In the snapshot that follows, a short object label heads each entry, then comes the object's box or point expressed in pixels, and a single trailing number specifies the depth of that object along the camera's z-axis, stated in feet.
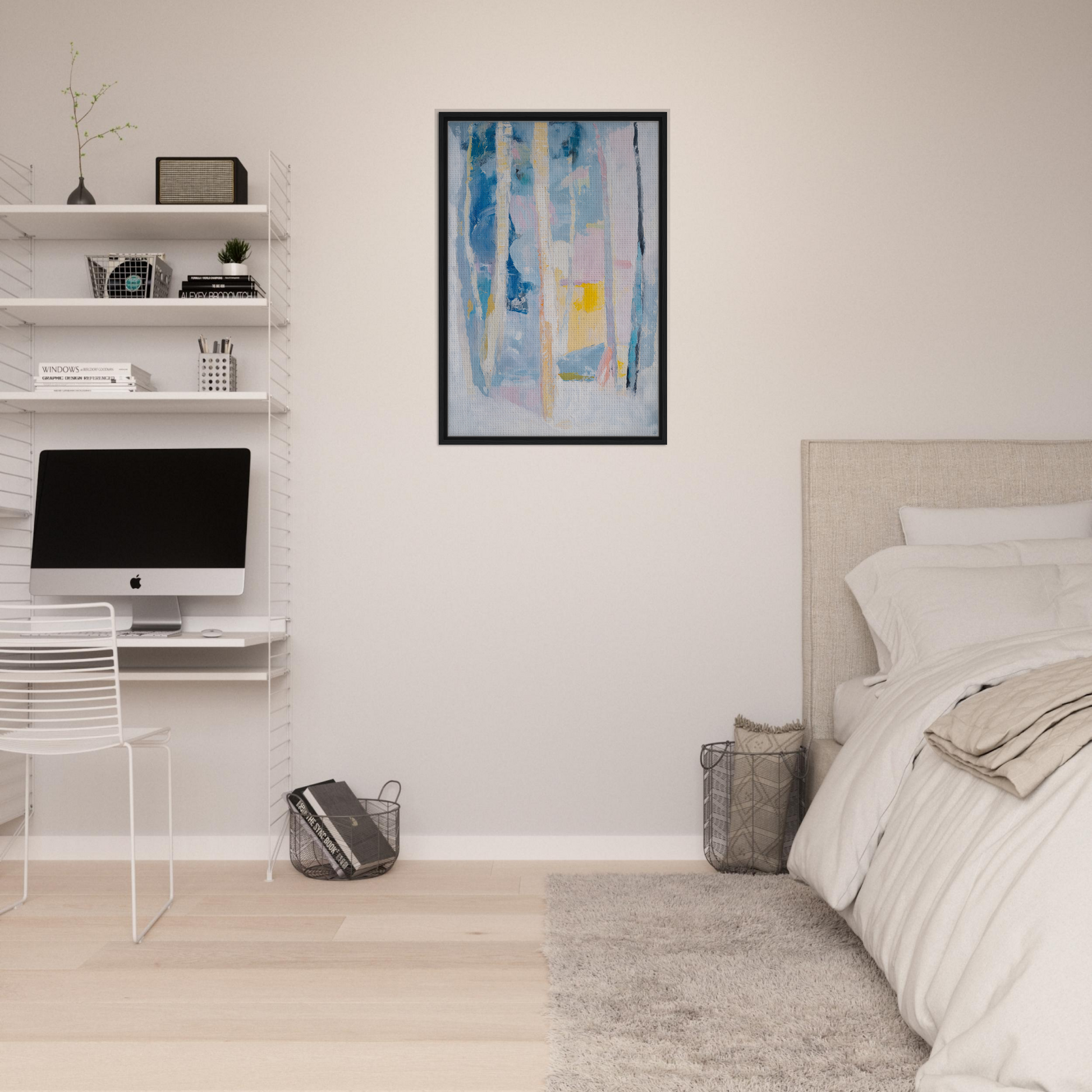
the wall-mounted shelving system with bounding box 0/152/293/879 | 9.57
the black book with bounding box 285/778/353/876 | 9.16
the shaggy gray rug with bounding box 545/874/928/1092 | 5.41
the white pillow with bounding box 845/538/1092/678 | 8.67
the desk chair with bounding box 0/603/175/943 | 7.63
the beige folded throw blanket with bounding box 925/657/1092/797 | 5.16
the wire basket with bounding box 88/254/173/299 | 9.62
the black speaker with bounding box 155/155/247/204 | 9.49
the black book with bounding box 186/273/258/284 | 9.46
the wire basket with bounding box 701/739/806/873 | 9.23
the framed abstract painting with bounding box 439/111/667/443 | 10.12
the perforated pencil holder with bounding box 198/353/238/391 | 9.70
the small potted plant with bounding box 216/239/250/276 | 9.59
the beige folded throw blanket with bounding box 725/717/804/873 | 9.22
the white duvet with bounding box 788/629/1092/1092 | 4.38
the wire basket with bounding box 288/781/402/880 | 9.24
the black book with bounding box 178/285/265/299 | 9.51
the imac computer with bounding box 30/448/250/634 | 9.52
